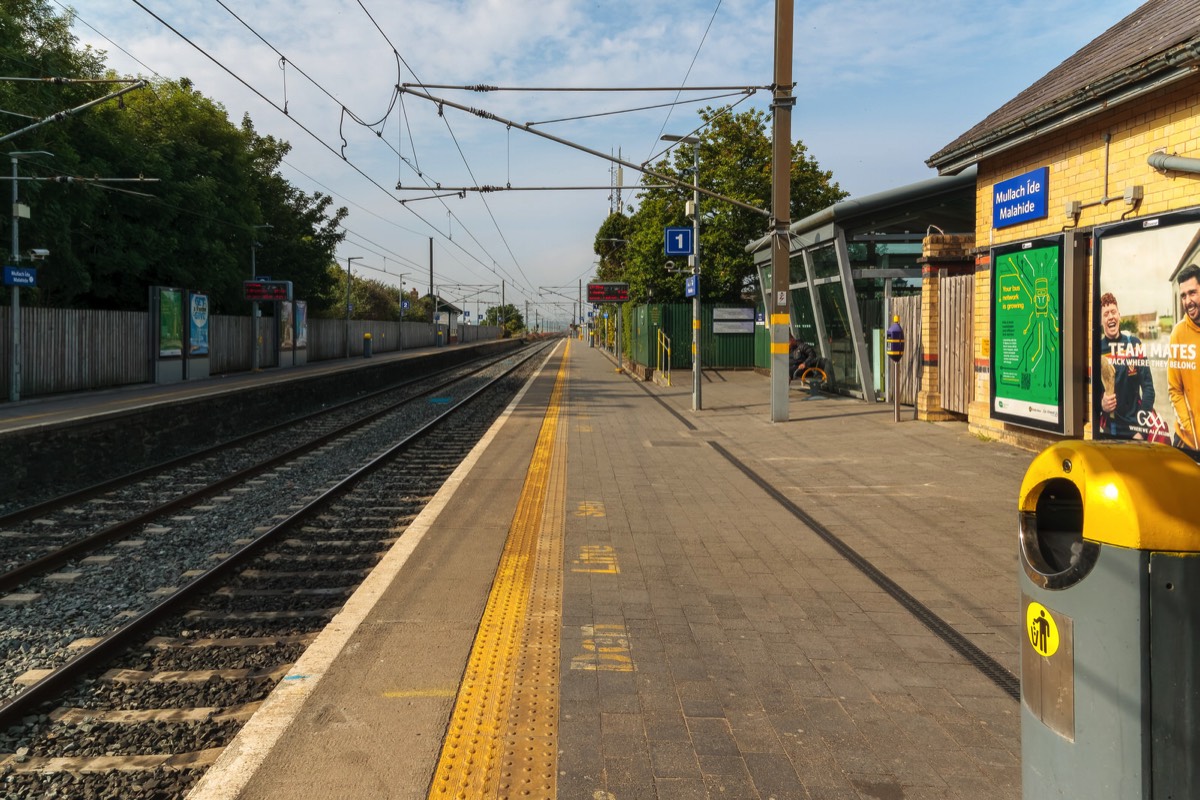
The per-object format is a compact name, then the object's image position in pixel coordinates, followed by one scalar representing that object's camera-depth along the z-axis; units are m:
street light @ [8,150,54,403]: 20.89
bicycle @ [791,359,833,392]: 19.48
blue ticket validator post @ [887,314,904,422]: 13.88
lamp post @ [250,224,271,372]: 38.25
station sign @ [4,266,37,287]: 20.75
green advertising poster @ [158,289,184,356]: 29.02
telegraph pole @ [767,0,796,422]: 14.47
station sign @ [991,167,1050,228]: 10.70
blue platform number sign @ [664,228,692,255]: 19.69
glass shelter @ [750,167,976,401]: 16.92
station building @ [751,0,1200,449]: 8.23
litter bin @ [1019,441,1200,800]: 2.13
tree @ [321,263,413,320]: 77.81
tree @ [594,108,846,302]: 29.97
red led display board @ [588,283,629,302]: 40.93
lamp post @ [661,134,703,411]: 17.95
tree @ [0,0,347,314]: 25.03
